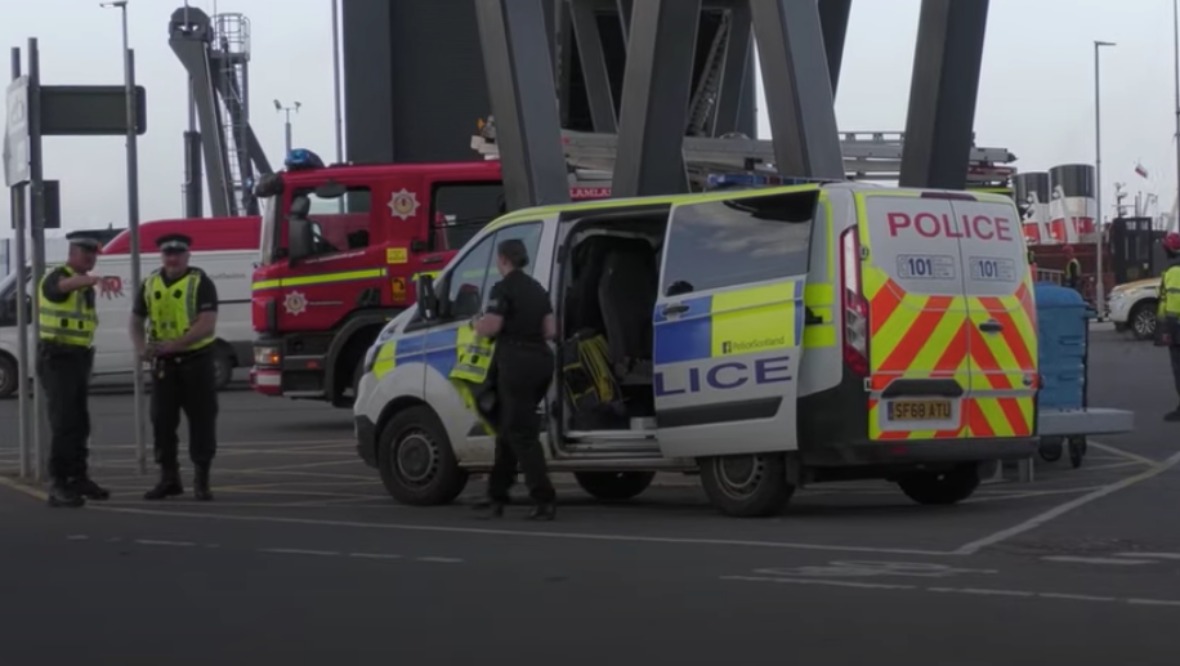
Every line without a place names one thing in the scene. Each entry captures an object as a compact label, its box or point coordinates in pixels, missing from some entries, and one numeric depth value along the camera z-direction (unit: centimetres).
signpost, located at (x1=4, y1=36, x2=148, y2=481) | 1603
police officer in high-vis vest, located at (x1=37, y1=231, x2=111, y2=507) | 1368
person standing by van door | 1222
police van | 1168
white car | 3981
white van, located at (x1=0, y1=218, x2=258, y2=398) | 2927
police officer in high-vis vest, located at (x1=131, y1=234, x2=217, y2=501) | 1394
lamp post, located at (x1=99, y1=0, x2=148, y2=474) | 1639
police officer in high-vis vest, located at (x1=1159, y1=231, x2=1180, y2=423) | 2061
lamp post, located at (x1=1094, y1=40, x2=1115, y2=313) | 5790
